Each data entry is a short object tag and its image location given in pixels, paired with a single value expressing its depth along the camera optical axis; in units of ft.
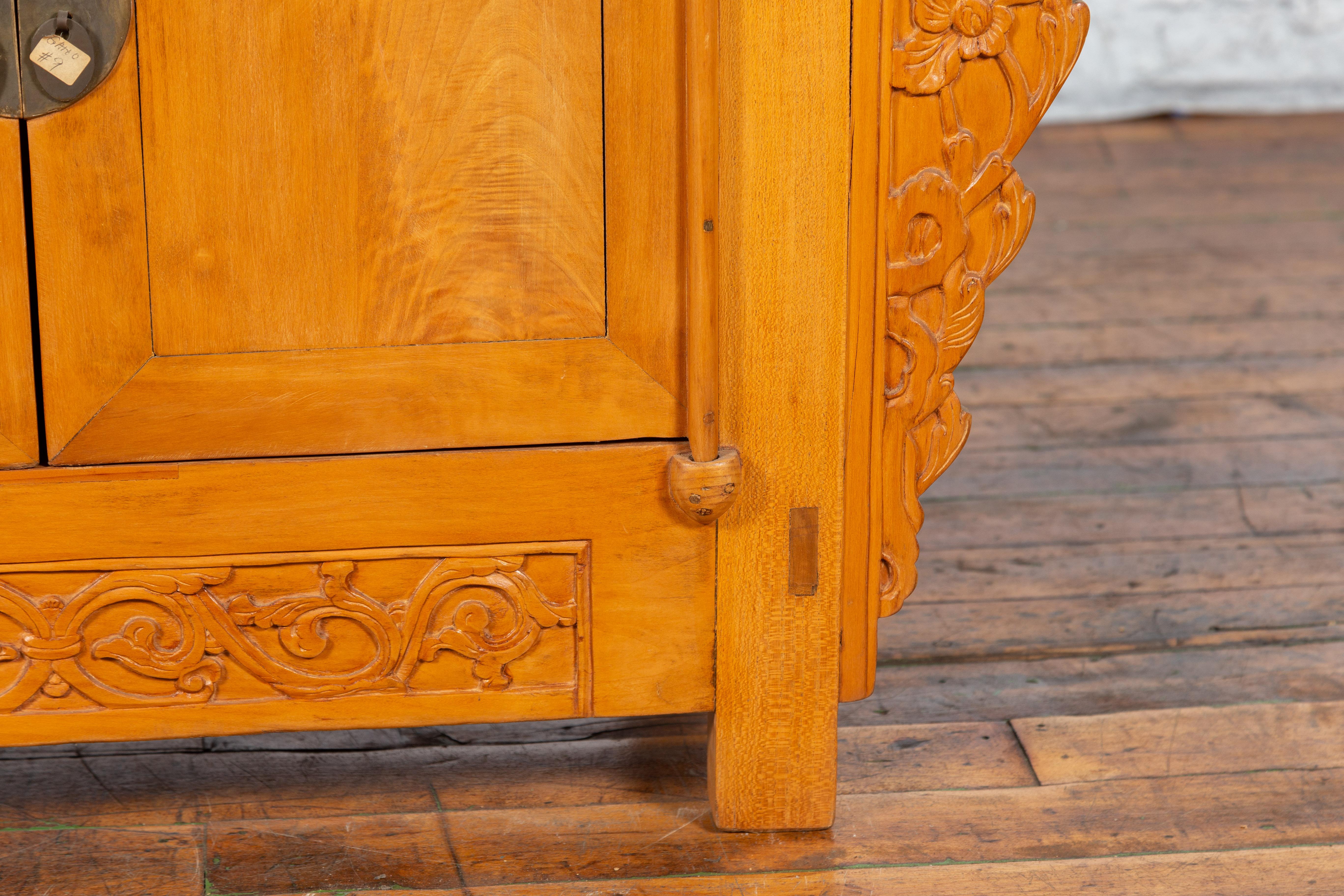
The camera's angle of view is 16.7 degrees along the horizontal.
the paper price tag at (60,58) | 6.56
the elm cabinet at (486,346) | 6.64
